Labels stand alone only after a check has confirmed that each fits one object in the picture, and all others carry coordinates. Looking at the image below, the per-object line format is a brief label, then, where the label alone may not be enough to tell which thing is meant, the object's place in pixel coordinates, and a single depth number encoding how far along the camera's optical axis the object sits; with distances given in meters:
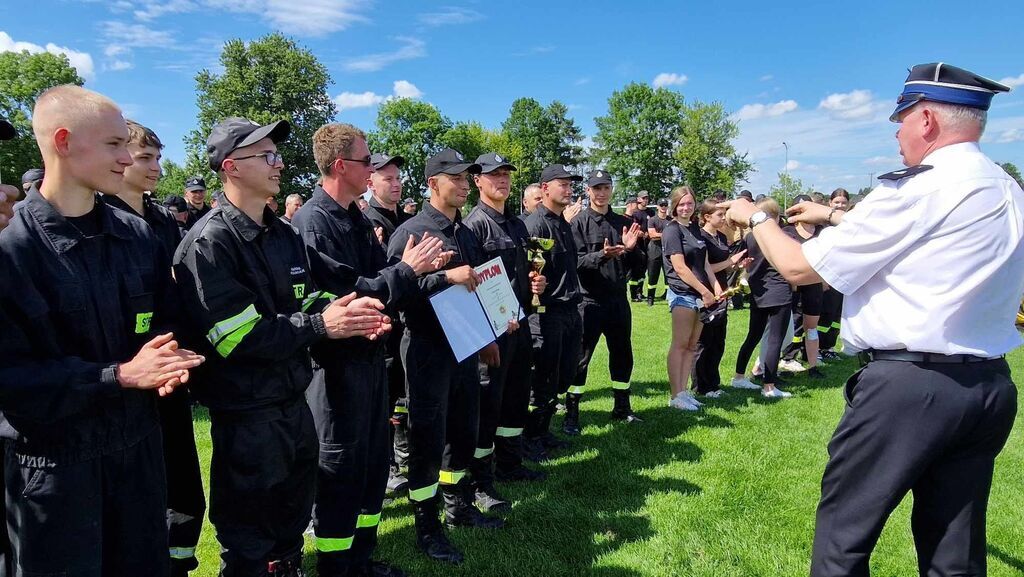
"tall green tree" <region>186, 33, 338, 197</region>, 40.16
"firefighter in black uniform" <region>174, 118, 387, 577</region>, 2.49
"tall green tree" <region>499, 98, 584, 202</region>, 78.62
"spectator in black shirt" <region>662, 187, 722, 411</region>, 6.80
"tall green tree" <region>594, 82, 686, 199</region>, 66.12
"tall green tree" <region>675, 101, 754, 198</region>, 62.50
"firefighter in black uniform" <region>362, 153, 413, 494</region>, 5.31
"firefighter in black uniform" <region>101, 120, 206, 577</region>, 3.30
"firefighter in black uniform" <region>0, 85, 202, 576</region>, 1.96
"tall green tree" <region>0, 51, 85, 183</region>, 36.84
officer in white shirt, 2.35
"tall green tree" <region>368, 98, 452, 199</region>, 62.09
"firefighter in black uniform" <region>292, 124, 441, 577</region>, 3.17
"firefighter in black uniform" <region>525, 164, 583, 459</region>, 5.72
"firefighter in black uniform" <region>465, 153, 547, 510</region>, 4.64
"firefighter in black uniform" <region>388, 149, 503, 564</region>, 3.80
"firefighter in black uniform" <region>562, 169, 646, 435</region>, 6.35
